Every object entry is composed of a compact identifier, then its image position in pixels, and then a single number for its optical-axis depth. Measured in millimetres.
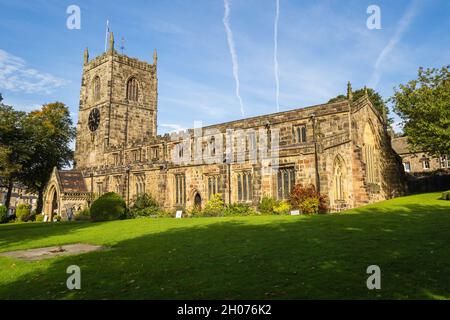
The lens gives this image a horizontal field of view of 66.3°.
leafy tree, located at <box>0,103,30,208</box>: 39031
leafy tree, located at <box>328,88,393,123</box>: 51753
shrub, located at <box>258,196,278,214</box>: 25109
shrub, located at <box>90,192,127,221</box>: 28409
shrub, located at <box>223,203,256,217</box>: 25975
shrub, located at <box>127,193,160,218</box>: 31859
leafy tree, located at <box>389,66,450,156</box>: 29250
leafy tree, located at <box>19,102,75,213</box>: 44500
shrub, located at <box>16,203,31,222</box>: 41281
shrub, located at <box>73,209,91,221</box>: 35688
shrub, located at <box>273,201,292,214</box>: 23992
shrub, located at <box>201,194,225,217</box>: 26938
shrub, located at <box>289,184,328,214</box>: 22859
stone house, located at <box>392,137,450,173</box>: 47419
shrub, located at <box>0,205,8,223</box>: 38612
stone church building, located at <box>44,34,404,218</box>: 26031
